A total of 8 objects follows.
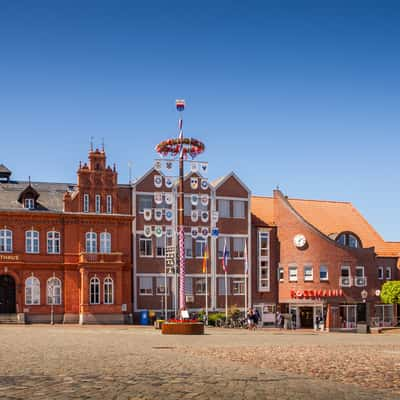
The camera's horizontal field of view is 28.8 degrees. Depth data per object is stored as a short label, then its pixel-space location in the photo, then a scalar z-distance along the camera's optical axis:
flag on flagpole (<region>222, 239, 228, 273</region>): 63.72
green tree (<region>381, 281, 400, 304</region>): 70.38
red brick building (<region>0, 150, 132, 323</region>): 62.06
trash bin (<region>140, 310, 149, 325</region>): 65.38
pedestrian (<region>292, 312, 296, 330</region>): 72.07
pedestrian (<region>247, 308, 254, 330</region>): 59.75
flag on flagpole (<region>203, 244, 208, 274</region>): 62.75
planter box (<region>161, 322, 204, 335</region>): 42.66
